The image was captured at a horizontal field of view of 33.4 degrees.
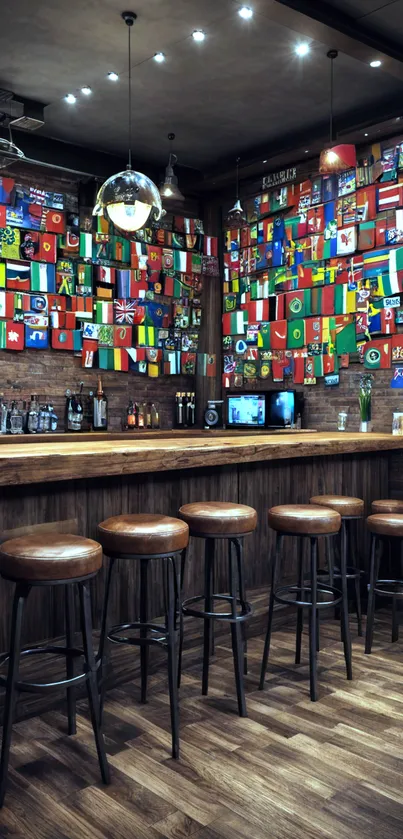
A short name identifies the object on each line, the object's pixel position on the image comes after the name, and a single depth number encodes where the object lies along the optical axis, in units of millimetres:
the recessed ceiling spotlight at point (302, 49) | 4453
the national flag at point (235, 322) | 6770
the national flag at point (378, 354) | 5438
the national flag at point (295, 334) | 6168
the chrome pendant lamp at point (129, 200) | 3662
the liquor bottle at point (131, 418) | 6441
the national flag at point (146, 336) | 6629
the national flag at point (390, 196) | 5371
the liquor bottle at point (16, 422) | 5633
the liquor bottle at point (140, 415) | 6500
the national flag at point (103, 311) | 6355
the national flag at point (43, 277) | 5945
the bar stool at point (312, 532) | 2777
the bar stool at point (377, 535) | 3332
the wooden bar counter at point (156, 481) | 2449
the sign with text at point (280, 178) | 6250
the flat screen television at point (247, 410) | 6219
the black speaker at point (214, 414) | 6746
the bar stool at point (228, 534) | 2609
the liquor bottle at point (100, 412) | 6195
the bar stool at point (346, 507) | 3412
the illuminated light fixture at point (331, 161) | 4711
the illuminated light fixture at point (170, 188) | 5391
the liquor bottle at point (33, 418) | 5754
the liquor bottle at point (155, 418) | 6646
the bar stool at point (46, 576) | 1977
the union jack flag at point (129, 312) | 6504
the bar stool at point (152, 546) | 2281
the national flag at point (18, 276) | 5793
